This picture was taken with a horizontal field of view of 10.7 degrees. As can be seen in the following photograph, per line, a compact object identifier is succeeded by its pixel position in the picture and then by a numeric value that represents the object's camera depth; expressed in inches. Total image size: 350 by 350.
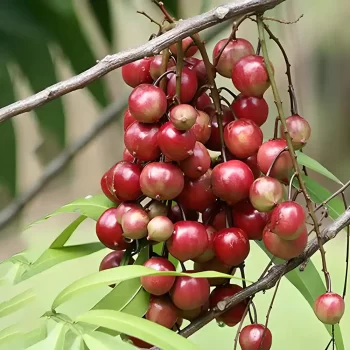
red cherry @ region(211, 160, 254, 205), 36.4
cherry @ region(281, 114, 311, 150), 37.4
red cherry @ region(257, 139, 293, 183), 36.6
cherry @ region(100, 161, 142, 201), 36.9
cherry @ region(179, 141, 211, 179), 36.6
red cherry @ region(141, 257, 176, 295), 36.5
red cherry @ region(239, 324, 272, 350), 37.4
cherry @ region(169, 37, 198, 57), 37.7
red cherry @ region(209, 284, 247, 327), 37.5
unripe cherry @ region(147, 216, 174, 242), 36.3
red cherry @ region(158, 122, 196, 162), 36.0
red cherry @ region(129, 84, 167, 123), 36.2
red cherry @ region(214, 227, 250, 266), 36.5
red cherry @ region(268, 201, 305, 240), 36.0
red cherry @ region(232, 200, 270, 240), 37.2
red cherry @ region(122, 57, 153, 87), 37.8
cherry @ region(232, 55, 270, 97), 36.8
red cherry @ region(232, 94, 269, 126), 37.4
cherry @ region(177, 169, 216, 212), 36.9
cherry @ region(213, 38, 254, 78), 37.6
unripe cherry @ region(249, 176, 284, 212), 36.1
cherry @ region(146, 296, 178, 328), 36.8
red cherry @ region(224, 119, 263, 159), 36.7
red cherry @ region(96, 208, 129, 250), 37.4
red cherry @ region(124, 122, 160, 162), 36.6
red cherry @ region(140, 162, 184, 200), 36.2
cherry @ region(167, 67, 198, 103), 37.0
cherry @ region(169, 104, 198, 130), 35.8
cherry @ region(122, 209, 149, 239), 36.6
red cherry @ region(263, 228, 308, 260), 36.5
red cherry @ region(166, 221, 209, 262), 36.3
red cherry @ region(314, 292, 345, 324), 36.6
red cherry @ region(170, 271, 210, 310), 36.5
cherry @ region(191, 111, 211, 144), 37.0
